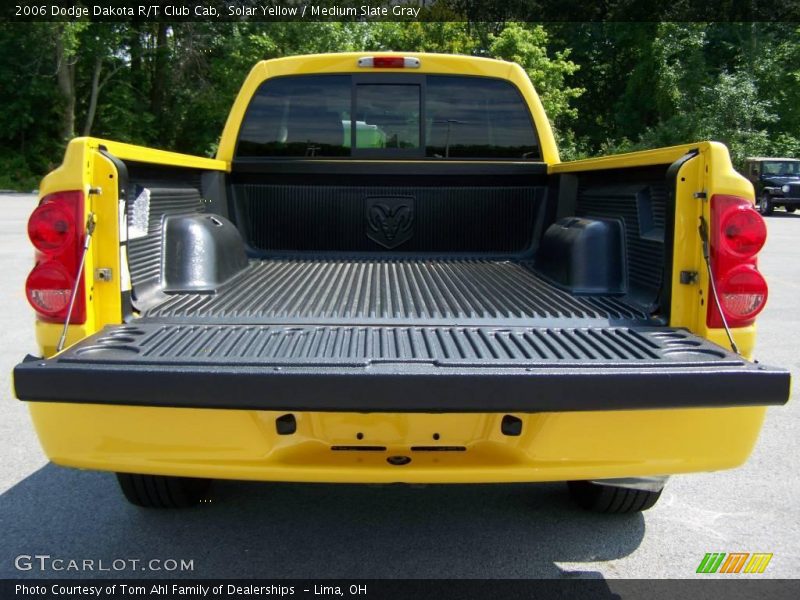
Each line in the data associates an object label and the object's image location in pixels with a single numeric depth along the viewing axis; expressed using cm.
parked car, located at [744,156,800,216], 2538
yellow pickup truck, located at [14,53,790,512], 225
